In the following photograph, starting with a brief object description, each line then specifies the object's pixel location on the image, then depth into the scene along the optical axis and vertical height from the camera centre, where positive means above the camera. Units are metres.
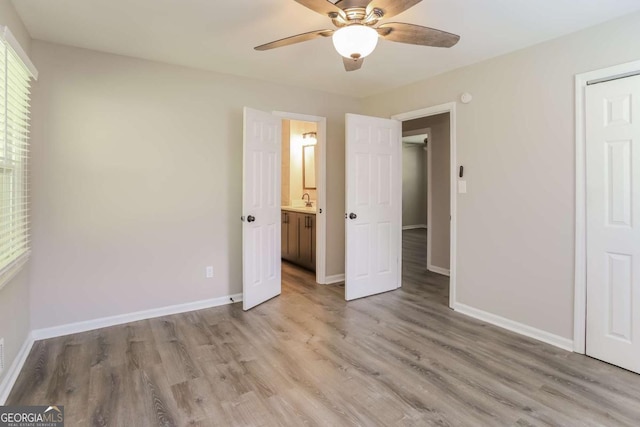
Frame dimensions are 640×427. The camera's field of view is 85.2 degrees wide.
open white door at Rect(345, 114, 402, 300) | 3.82 -0.01
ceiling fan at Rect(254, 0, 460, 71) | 1.80 +1.02
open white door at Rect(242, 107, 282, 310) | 3.46 -0.04
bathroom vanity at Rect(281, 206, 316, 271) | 4.84 -0.46
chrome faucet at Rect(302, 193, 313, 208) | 5.59 +0.03
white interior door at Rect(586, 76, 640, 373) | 2.36 -0.12
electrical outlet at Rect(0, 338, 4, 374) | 1.99 -0.87
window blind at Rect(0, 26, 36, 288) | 1.98 +0.34
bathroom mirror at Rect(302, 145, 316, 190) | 5.57 +0.61
